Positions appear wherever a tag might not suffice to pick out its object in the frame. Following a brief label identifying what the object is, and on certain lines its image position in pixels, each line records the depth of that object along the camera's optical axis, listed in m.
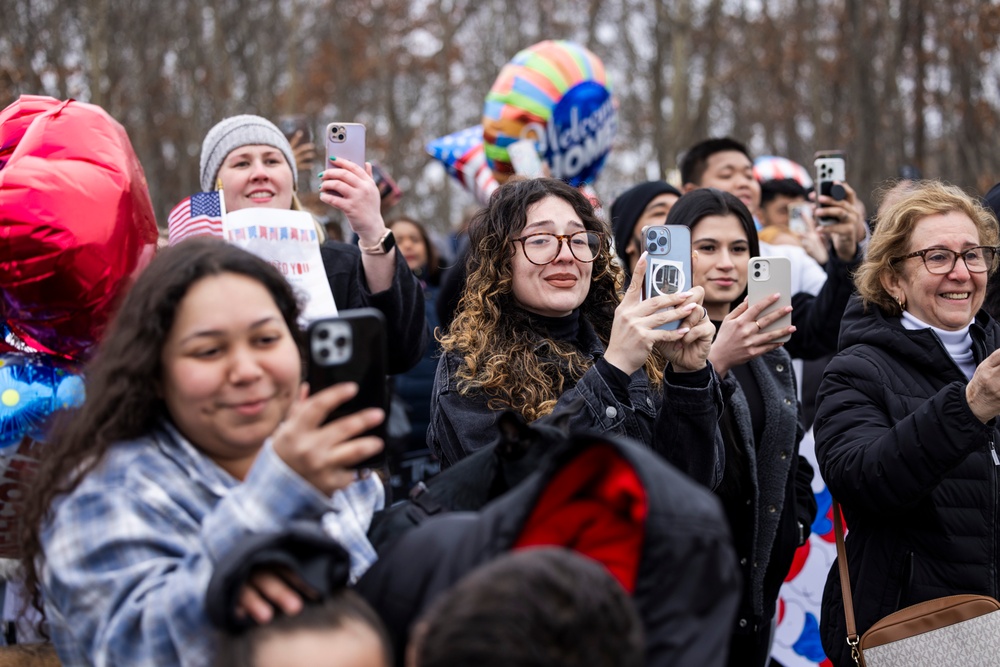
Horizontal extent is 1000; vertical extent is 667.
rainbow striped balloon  6.22
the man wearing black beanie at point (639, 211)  5.12
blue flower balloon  2.35
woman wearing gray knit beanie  3.26
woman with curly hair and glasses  2.73
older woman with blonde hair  2.89
